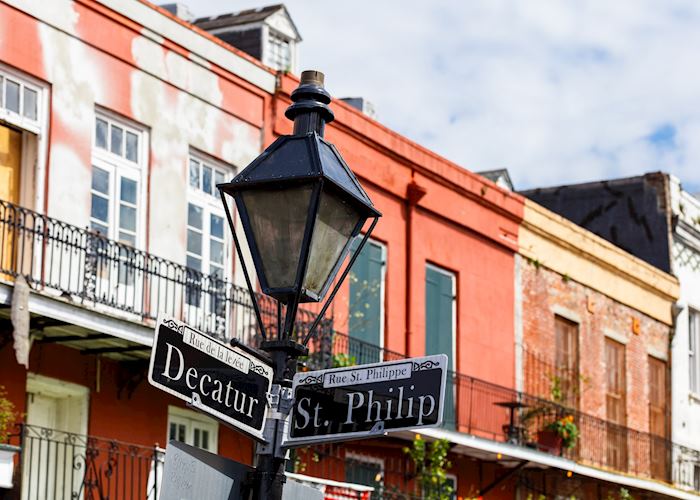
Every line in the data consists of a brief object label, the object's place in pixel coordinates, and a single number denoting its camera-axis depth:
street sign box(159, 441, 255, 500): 8.66
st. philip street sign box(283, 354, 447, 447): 9.58
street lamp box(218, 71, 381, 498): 9.73
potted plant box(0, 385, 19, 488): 23.34
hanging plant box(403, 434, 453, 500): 34.17
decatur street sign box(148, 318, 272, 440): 9.01
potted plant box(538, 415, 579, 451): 39.07
